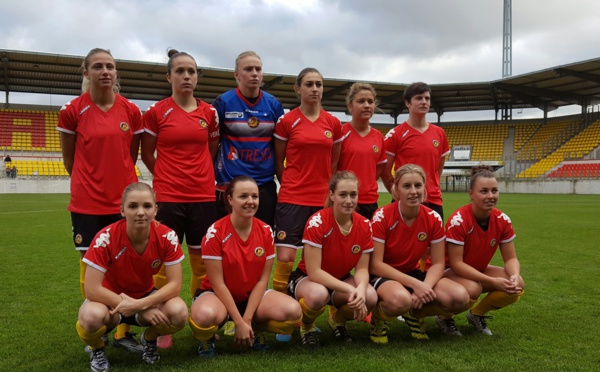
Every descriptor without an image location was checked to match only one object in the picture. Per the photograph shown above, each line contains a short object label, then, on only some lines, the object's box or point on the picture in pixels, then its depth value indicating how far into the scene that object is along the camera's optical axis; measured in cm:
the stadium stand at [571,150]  2744
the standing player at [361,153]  371
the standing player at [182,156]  325
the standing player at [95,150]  300
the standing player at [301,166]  346
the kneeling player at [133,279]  263
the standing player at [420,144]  381
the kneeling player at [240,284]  277
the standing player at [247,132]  351
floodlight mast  2997
